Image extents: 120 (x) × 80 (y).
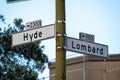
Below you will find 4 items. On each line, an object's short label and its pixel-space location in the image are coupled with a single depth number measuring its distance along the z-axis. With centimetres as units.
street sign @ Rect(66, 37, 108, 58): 934
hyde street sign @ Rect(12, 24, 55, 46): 929
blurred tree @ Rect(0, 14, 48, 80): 2344
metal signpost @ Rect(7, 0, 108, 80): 893
